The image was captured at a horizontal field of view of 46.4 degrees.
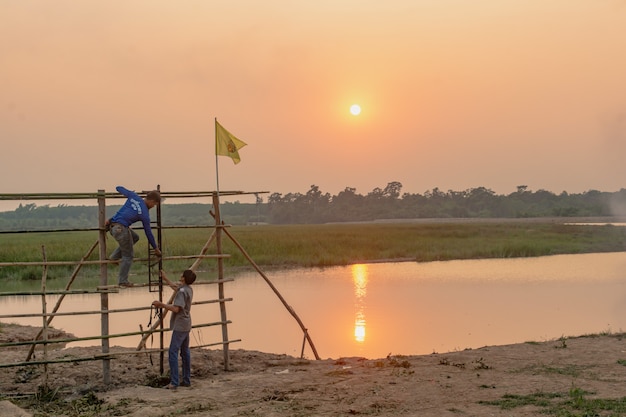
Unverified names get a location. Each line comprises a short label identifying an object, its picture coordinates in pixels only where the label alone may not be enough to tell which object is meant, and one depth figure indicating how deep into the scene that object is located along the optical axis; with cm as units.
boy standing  919
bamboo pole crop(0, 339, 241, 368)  905
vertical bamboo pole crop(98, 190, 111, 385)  955
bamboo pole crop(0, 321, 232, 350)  921
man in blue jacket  930
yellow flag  1118
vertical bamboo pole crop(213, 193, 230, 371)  1063
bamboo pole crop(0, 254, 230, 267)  903
